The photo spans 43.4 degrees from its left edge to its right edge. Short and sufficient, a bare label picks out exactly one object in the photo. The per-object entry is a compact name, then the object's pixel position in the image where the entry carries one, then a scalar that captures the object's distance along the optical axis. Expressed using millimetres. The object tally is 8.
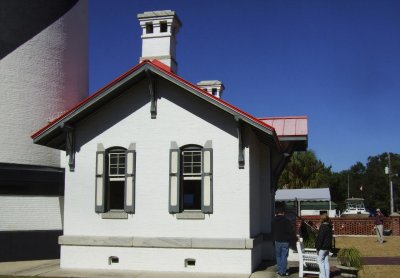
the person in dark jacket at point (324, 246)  11523
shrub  12672
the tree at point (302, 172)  46875
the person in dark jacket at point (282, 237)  12477
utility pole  48934
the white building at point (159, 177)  12867
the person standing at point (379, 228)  24438
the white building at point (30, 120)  15641
